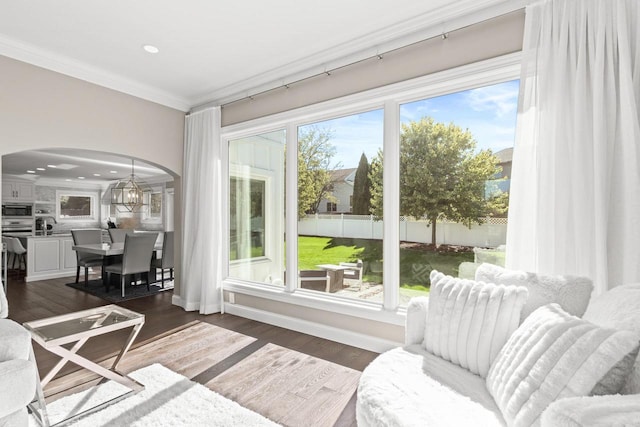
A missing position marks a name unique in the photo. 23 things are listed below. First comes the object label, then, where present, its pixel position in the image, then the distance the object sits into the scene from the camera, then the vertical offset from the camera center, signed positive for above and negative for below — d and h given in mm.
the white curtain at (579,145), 1866 +436
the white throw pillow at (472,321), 1479 -493
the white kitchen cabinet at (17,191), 8258 +600
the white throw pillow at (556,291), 1502 -344
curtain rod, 2457 +1420
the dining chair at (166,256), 5723 -717
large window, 2568 +267
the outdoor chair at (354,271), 3207 -544
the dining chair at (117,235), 6527 -406
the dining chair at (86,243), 5652 -535
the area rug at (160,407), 1900 -1190
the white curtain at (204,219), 4082 -48
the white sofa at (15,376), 1522 -769
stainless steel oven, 8289 +106
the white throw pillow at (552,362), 968 -469
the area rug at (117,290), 4926 -1225
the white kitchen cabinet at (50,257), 6109 -832
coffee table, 1870 -718
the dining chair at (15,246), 6043 -595
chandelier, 6262 +360
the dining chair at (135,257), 4953 -653
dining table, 5191 -570
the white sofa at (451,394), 804 -688
